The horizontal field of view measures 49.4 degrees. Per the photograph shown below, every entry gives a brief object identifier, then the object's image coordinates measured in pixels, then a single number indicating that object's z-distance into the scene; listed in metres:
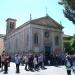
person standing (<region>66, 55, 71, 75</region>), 5.46
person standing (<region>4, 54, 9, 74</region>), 6.90
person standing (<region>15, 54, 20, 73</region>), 7.08
